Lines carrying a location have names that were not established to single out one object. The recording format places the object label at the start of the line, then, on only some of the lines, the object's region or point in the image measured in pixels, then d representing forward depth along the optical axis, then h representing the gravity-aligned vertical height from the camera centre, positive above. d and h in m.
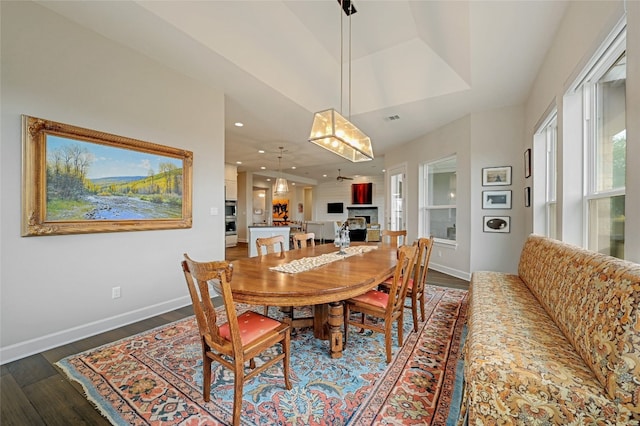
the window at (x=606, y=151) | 1.74 +0.45
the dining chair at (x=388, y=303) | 1.93 -0.72
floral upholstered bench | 0.95 -0.68
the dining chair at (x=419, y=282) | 2.43 -0.70
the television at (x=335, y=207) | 12.98 +0.22
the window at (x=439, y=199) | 4.93 +0.26
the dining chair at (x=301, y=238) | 3.31 -0.34
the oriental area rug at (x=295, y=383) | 1.46 -1.13
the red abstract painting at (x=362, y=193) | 12.44 +0.91
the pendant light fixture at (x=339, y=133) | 2.51 +0.81
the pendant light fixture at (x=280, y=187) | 6.62 +0.64
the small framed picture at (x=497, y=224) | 3.99 -0.19
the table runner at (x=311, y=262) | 2.06 -0.45
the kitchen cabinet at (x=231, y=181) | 8.38 +1.00
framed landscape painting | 2.07 +0.28
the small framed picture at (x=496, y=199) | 4.00 +0.19
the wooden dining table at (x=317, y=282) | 1.52 -0.46
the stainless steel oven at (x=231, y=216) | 8.52 -0.14
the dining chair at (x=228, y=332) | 1.31 -0.71
